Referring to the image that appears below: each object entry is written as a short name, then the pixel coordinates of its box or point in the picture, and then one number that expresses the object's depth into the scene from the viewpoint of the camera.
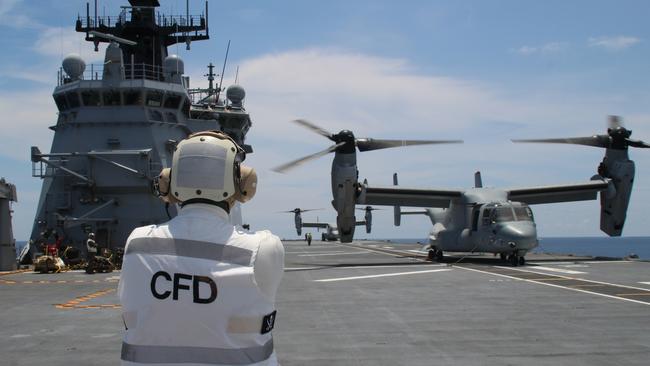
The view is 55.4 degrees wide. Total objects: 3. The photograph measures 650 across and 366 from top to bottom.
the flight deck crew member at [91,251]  23.45
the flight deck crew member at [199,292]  2.61
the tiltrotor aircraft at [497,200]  26.12
